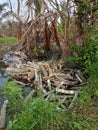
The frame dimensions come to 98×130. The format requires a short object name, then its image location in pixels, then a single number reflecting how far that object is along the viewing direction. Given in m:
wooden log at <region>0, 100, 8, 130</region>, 1.92
